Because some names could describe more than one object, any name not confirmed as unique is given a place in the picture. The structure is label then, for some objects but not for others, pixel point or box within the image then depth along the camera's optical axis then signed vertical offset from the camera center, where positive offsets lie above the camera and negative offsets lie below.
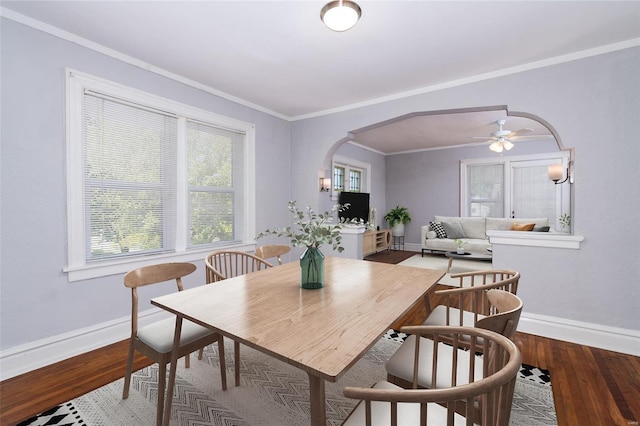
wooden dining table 1.00 -0.47
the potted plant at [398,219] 7.87 -0.24
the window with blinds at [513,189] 6.32 +0.48
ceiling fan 5.02 +1.30
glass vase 1.75 -0.36
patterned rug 1.73 -1.21
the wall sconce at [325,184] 4.36 +0.38
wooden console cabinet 6.73 -0.75
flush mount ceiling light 1.86 +1.24
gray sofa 6.31 -0.44
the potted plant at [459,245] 5.82 -0.71
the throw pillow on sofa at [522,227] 5.31 -0.30
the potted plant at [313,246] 1.73 -0.21
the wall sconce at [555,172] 3.58 +0.46
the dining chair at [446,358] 1.12 -0.70
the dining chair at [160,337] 1.62 -0.74
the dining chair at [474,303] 1.62 -0.52
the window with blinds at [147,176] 2.50 +0.34
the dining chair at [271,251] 2.68 -0.38
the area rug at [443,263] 5.55 -1.09
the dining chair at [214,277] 2.04 -0.48
